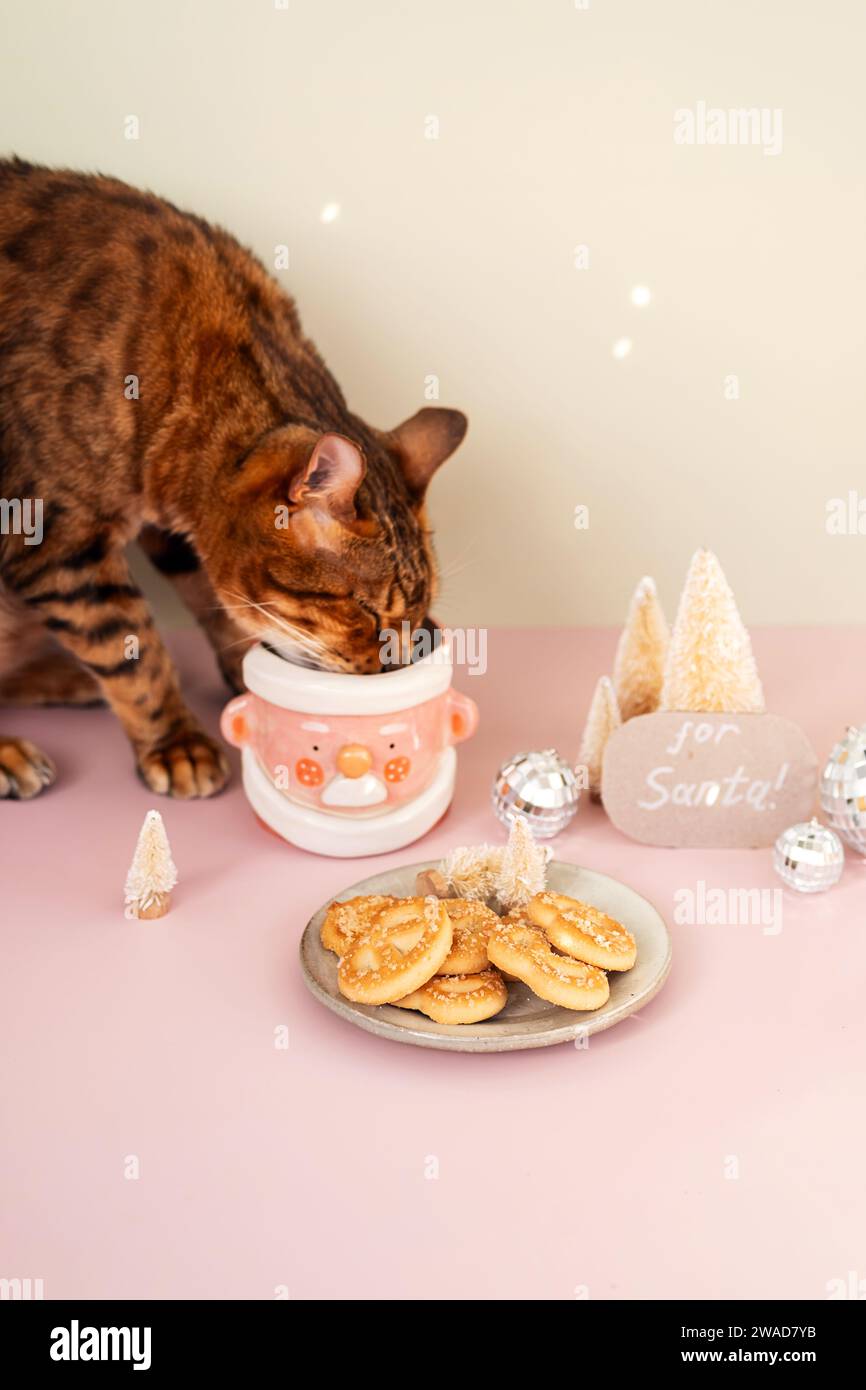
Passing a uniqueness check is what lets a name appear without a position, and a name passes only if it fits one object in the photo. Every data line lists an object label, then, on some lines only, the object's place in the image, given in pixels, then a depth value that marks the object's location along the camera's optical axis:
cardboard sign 1.25
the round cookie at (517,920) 1.04
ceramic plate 0.95
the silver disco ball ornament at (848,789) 1.22
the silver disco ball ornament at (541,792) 1.27
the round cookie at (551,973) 0.97
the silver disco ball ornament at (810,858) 1.17
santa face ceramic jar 1.24
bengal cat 1.27
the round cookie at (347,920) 1.05
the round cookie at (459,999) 0.97
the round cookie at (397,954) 0.97
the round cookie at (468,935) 1.01
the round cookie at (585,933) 1.01
